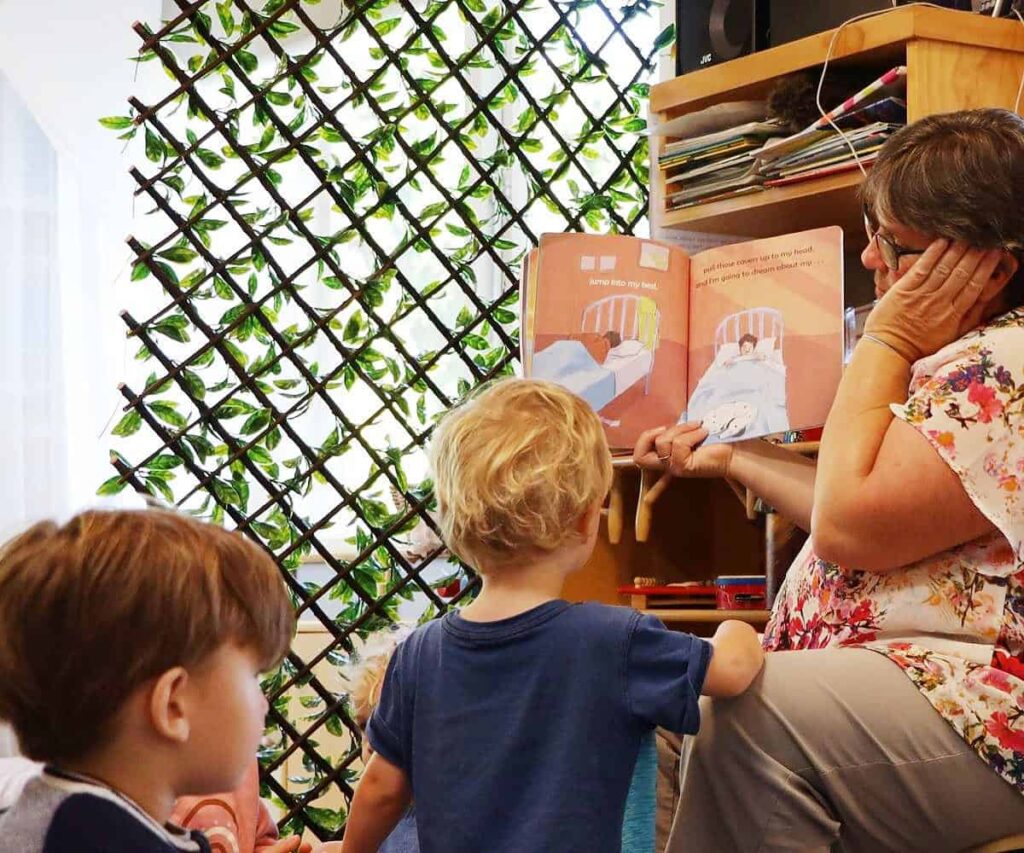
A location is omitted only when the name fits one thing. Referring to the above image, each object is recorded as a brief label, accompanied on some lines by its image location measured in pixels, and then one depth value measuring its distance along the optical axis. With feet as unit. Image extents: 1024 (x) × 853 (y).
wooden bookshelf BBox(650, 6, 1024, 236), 8.09
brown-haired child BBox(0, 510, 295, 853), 5.41
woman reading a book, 6.27
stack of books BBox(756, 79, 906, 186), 8.18
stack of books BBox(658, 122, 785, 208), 8.74
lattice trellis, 9.23
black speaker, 9.15
